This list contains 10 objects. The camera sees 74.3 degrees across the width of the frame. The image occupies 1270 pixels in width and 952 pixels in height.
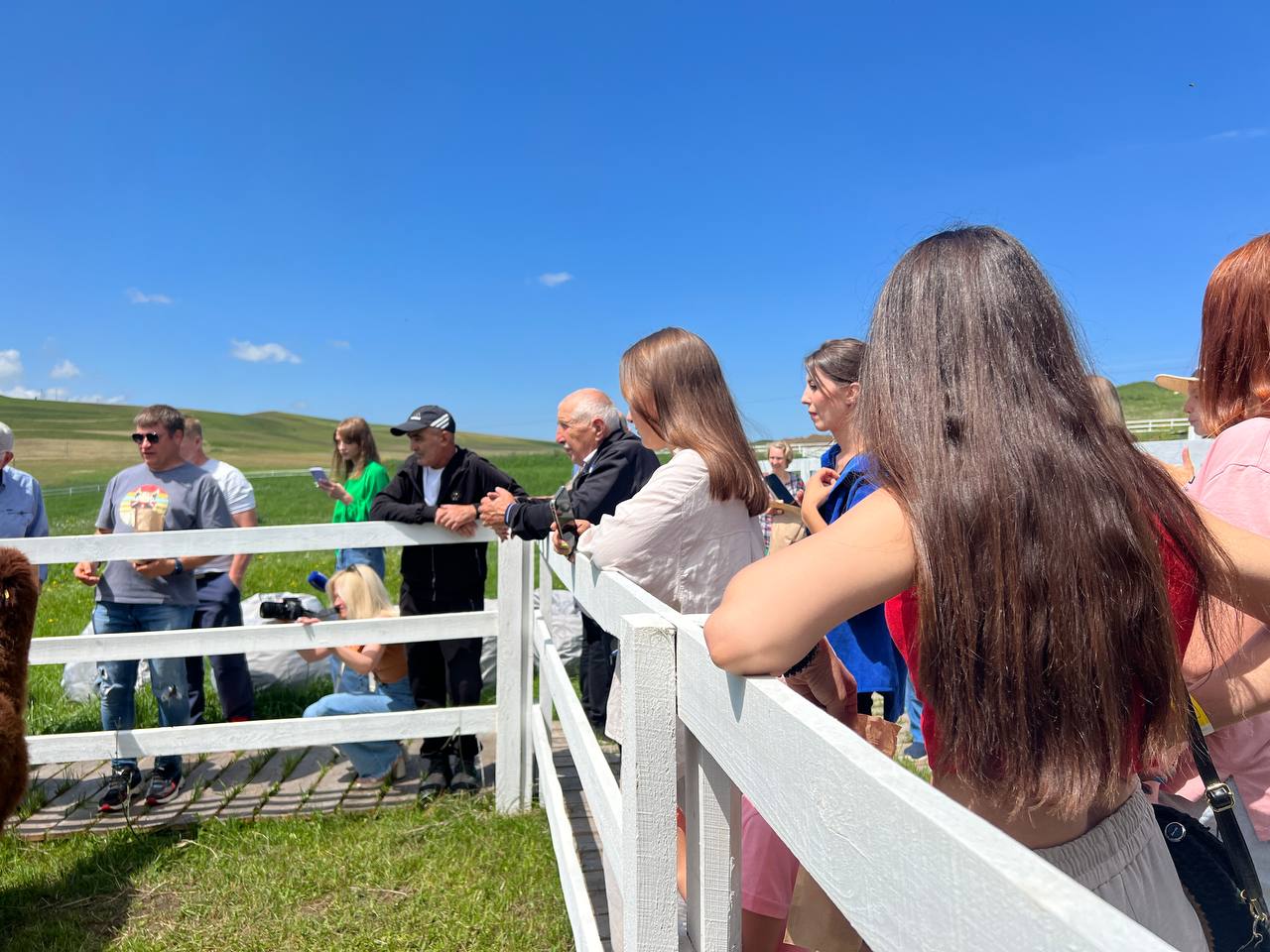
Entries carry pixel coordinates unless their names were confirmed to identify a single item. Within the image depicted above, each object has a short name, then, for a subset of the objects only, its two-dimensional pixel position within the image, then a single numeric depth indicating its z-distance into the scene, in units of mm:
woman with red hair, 1506
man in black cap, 4441
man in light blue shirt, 5215
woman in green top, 6785
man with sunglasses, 4582
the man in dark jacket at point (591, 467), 3256
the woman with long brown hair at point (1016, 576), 1020
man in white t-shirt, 5062
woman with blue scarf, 1718
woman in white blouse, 2408
